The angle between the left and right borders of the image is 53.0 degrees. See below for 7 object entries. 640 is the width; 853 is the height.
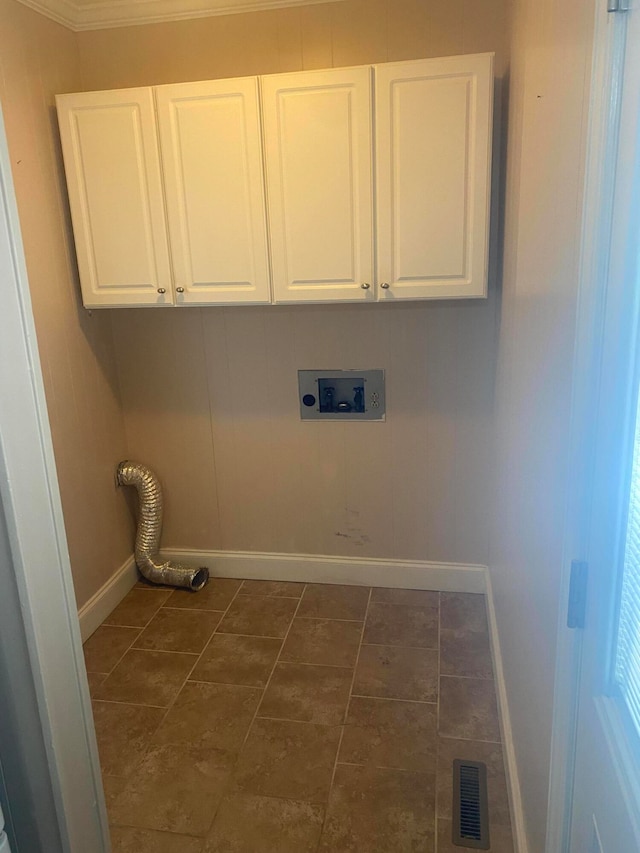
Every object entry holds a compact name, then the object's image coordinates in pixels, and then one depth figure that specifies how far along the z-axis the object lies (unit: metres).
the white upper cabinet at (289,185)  2.36
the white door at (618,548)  0.78
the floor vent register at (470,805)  1.82
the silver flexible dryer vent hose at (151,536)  3.17
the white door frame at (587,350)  0.85
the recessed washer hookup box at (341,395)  2.96
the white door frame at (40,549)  1.17
